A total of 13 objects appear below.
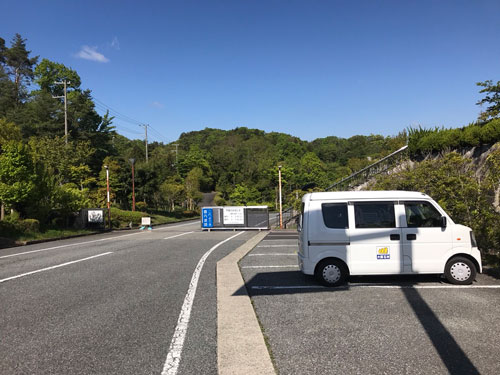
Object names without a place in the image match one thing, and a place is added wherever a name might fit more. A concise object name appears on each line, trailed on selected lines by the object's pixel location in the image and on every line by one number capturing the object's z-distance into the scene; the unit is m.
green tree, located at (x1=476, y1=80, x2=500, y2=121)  20.72
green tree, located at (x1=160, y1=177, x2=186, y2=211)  52.81
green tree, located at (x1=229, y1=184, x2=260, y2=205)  71.92
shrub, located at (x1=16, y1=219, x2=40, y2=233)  19.06
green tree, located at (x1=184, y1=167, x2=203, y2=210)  63.53
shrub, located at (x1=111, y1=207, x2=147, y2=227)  31.83
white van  6.49
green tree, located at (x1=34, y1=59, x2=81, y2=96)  55.94
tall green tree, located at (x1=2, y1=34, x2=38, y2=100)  62.00
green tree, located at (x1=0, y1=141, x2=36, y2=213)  18.73
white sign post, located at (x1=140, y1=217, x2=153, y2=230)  28.60
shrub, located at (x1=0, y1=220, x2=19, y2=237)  17.88
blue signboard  25.50
